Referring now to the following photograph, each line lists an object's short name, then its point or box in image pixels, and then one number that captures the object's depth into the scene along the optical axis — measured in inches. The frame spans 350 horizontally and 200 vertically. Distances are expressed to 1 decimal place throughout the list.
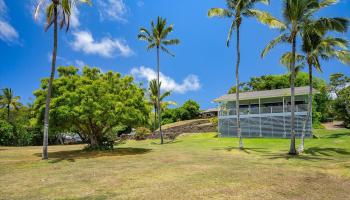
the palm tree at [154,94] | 2388.0
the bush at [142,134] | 1977.1
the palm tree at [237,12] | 1083.3
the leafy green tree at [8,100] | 2453.2
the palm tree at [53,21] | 817.5
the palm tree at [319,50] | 935.7
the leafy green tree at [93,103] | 944.3
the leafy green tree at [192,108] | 2815.0
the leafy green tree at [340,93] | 1504.9
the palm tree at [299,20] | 869.2
